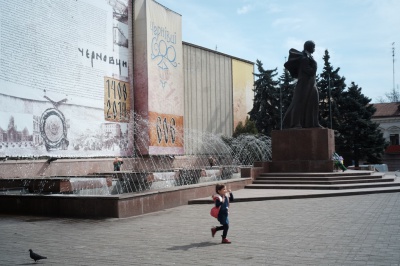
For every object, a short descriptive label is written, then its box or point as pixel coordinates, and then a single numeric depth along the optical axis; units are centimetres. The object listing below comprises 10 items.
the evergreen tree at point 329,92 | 3719
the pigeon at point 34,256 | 547
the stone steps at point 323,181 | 1527
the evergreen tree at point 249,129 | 3766
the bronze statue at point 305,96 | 1857
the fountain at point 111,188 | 993
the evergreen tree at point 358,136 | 3588
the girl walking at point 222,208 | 693
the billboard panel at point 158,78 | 2919
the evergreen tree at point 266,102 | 3897
